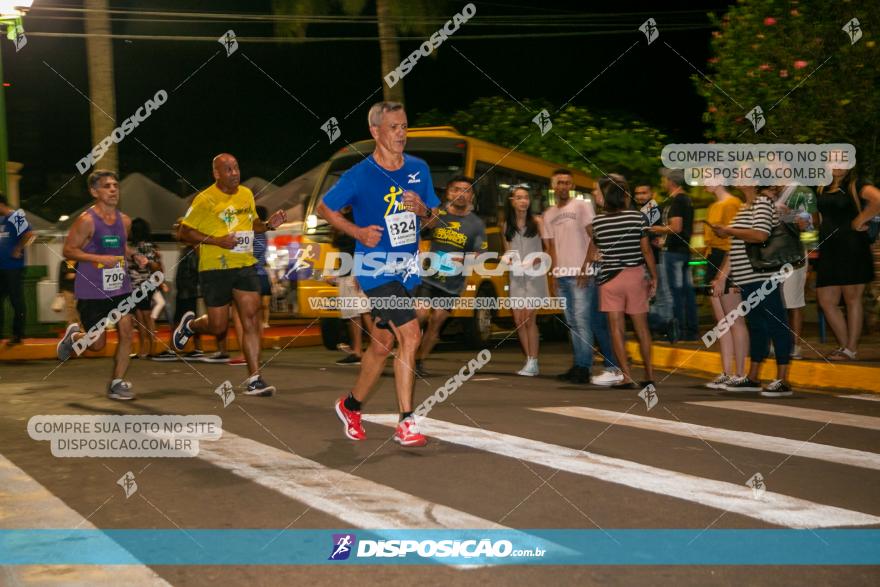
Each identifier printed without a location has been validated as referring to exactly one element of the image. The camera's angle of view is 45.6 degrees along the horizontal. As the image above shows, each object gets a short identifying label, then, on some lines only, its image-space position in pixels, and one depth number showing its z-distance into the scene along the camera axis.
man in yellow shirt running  8.88
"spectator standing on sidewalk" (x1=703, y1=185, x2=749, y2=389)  9.42
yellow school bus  14.65
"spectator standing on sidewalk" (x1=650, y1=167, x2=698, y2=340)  12.09
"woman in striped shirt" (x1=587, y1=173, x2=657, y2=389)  9.38
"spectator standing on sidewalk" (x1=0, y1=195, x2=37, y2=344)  13.37
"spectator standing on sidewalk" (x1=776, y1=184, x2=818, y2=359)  9.19
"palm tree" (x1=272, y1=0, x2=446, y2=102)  22.91
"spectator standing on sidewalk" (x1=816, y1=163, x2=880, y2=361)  10.20
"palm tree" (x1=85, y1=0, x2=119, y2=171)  18.11
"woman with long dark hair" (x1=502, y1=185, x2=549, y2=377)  10.86
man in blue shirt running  6.35
